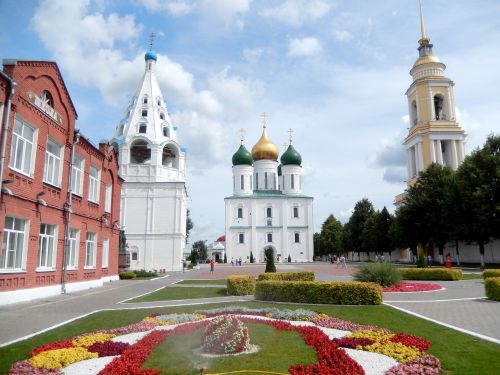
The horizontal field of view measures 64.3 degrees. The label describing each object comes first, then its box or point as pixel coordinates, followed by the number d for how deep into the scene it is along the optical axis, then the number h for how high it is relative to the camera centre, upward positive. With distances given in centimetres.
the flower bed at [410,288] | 1905 -178
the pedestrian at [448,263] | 3044 -93
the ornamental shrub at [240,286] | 1873 -148
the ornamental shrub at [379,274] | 1991 -110
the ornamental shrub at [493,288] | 1494 -142
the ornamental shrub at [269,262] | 2519 -53
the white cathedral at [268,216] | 7069 +670
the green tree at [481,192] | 3328 +490
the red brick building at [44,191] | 1485 +299
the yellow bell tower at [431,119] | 5616 +1889
